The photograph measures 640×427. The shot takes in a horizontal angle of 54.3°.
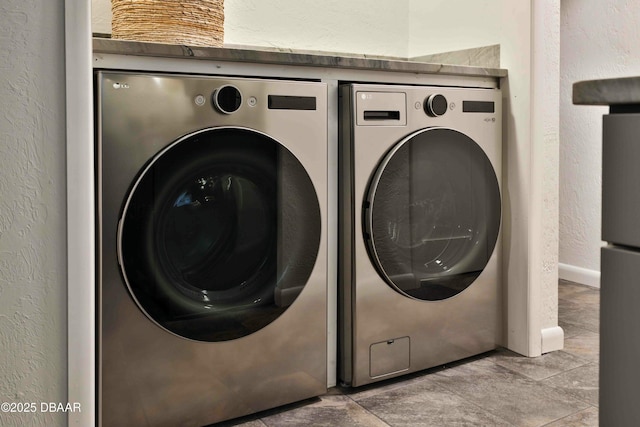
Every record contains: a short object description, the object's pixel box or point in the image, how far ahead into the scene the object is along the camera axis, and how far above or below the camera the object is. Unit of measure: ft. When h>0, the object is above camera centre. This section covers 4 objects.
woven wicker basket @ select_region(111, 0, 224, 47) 6.22 +1.82
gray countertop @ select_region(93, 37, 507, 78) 4.76 +1.25
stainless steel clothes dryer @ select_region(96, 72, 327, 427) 4.77 -0.37
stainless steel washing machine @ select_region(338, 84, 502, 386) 5.88 -0.26
